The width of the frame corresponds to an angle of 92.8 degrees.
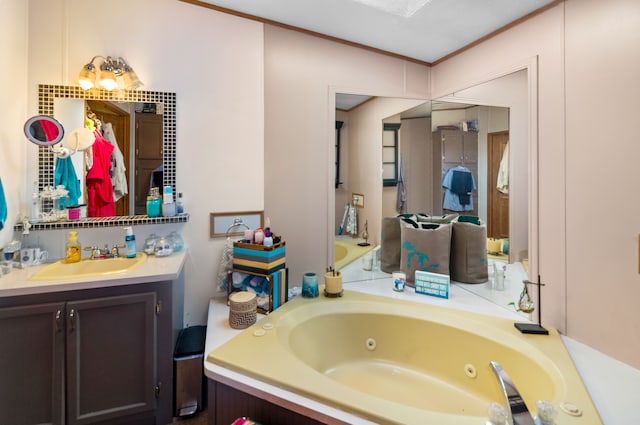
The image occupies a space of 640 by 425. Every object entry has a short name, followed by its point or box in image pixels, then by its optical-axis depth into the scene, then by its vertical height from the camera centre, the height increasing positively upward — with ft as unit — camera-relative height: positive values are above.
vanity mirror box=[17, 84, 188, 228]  5.69 +1.92
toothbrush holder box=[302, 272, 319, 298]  6.53 -1.58
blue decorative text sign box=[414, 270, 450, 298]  6.66 -1.57
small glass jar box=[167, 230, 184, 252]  6.28 -0.60
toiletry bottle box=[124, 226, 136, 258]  5.86 -0.61
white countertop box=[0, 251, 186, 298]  4.32 -1.03
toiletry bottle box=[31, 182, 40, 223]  5.64 +0.13
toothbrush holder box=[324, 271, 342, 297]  6.63 -1.59
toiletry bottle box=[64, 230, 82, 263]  5.48 -0.70
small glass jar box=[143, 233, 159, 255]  6.13 -0.66
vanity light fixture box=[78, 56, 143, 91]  5.71 +2.60
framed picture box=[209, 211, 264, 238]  6.66 -0.22
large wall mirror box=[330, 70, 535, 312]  6.06 +1.46
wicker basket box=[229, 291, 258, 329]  5.25 -1.73
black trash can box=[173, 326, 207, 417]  5.17 -2.89
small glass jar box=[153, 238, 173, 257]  5.97 -0.73
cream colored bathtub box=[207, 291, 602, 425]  3.65 -2.22
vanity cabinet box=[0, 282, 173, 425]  4.38 -2.21
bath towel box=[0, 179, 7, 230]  4.69 +0.03
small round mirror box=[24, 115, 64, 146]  5.46 +1.48
